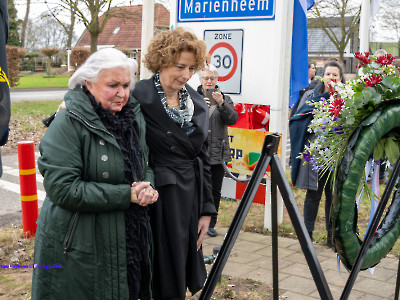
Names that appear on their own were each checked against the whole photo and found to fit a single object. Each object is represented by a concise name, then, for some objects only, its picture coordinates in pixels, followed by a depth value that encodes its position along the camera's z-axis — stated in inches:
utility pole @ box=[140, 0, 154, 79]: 238.8
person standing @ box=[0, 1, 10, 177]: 115.2
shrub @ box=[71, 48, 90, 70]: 1162.6
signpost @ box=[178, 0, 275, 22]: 235.8
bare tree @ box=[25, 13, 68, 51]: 2190.5
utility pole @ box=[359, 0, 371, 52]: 335.4
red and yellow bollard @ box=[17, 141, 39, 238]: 230.4
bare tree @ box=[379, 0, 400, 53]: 1250.0
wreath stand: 103.3
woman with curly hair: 119.3
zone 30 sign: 244.7
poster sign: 241.0
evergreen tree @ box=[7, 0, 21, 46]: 1419.7
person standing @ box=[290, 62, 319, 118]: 382.0
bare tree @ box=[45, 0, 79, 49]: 815.1
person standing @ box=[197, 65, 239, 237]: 222.7
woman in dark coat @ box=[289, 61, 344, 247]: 223.0
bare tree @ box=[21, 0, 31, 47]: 1497.5
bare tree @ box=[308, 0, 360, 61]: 1072.5
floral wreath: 120.1
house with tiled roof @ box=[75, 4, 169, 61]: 1891.0
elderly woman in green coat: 101.3
